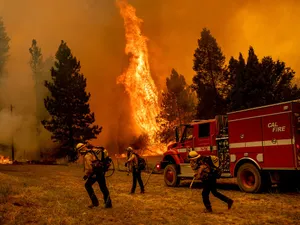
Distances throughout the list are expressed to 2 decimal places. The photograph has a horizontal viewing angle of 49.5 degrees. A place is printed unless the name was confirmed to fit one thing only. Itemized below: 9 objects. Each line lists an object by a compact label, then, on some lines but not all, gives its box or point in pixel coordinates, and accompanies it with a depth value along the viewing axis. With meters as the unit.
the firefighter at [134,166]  13.52
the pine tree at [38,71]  55.59
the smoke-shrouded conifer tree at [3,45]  55.98
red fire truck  12.05
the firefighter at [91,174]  9.81
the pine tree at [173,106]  43.38
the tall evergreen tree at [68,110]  38.56
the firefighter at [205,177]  9.22
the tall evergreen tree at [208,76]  39.09
